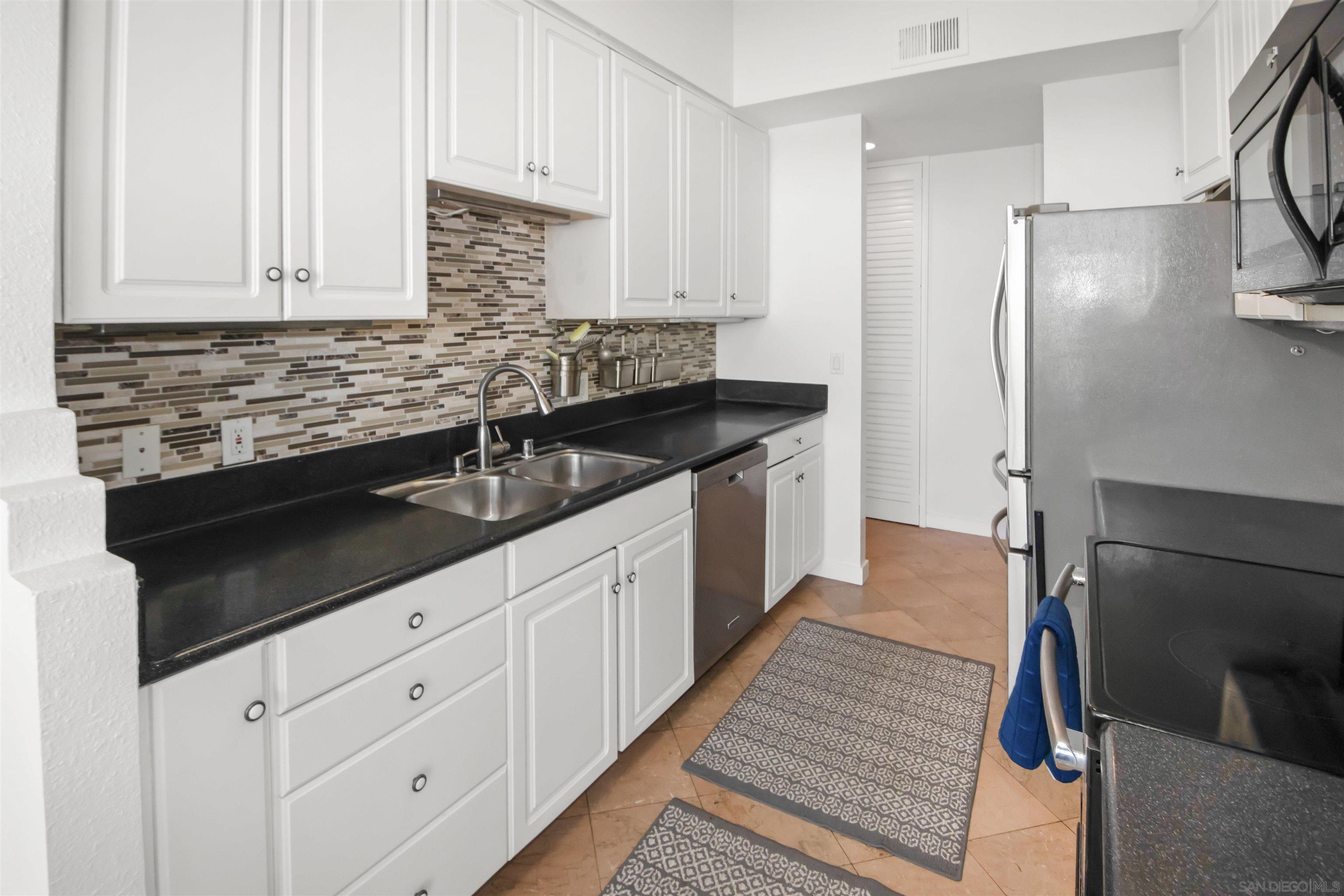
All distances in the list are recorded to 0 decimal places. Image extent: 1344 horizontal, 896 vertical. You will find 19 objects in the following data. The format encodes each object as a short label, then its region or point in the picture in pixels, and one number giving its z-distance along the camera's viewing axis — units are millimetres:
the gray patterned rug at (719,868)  1718
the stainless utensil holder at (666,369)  3238
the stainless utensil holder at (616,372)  2959
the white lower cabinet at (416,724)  1088
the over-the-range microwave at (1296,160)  774
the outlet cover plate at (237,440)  1665
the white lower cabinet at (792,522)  3041
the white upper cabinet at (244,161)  1178
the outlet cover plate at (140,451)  1484
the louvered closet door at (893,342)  4422
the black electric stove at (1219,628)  794
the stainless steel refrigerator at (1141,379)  1667
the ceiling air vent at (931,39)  2725
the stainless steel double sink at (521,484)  2061
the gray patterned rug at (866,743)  1956
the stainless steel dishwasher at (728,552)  2479
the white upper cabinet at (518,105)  1802
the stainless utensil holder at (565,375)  2588
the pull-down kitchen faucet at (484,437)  2174
